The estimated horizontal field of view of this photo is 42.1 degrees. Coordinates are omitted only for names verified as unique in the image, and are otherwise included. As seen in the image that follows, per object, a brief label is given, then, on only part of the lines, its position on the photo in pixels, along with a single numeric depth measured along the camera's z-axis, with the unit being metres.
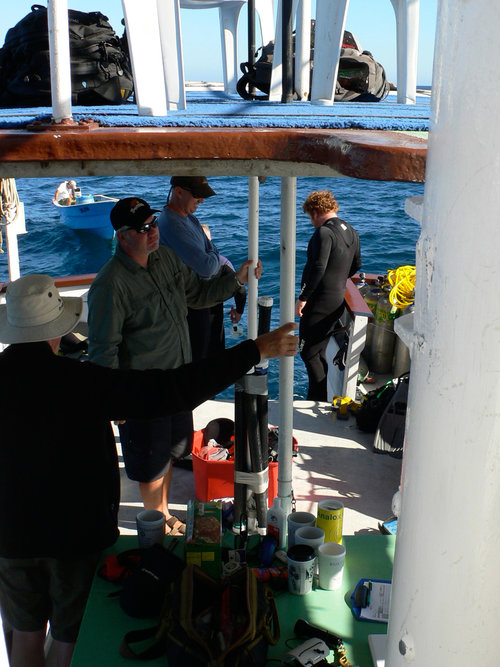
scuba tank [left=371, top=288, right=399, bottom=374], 6.66
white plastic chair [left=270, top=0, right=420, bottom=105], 2.70
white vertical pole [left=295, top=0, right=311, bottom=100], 3.00
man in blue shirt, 4.27
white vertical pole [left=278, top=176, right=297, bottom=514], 2.92
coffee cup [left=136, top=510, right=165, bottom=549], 2.93
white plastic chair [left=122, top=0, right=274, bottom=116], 2.09
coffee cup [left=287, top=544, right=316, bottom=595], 2.71
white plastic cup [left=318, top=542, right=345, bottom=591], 2.76
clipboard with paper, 2.66
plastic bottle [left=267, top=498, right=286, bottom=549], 3.07
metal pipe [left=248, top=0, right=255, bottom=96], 4.86
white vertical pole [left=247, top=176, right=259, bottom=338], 3.75
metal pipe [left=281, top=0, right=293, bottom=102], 2.87
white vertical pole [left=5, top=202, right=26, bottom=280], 5.91
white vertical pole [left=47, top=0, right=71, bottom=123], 1.78
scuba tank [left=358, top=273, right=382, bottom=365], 6.87
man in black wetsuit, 5.85
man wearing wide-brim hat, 2.43
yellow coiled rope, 6.34
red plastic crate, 4.09
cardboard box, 2.82
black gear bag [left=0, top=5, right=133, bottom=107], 3.61
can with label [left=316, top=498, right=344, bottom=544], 2.97
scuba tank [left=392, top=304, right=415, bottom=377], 6.62
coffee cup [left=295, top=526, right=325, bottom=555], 2.86
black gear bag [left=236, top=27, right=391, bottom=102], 4.50
